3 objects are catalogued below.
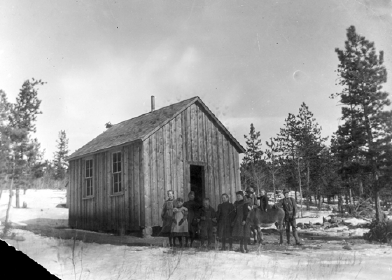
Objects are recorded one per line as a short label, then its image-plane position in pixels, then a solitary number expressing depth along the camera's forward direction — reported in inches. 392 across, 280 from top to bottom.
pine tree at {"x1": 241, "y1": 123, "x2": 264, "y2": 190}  568.3
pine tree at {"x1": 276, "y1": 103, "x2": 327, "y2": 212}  498.9
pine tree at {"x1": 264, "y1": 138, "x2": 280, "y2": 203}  652.3
